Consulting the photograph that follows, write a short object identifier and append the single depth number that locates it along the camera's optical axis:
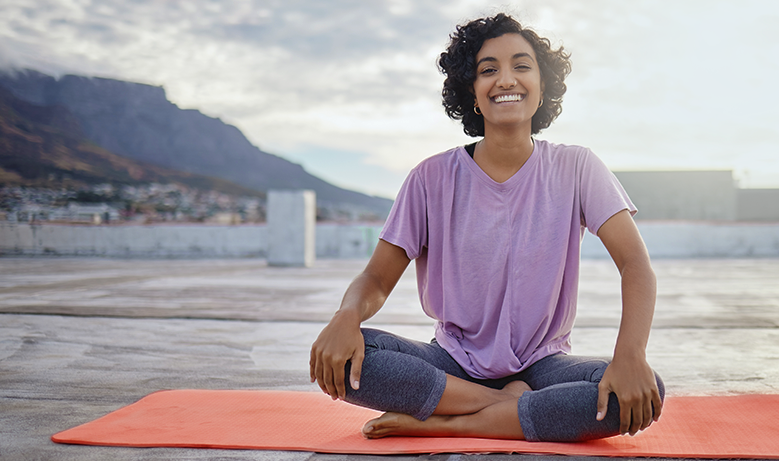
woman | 1.38
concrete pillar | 9.92
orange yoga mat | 1.39
